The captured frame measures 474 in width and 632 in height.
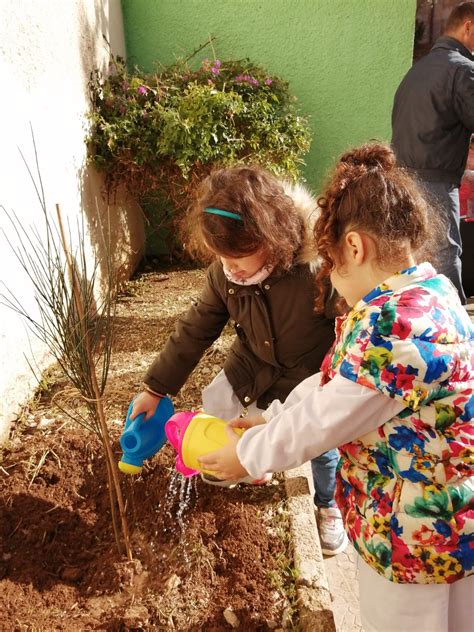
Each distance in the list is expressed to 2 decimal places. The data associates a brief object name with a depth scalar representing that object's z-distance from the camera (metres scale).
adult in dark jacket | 3.11
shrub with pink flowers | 4.19
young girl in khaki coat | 1.64
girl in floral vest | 1.06
